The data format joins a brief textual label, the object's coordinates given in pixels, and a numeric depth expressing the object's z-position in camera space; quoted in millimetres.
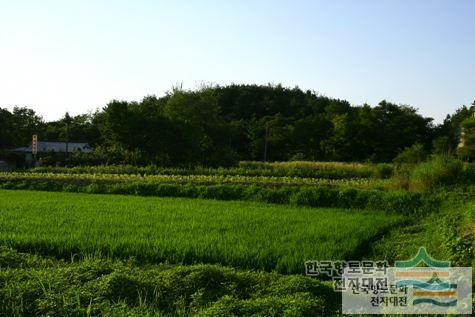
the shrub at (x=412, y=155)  23156
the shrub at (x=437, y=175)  13617
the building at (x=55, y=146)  49219
